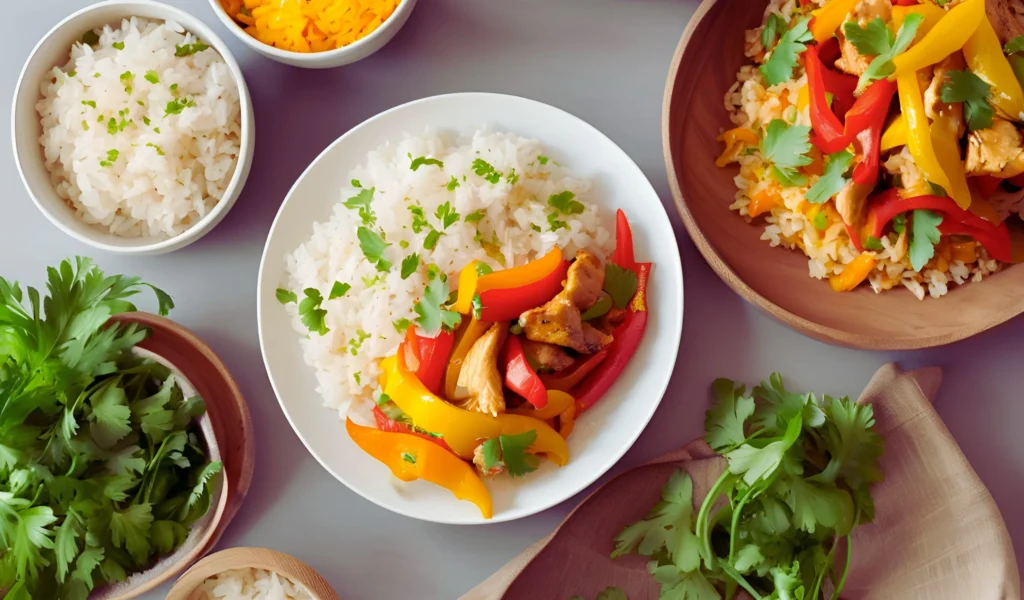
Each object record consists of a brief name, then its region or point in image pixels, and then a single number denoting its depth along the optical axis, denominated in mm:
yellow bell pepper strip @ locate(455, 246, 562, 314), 1064
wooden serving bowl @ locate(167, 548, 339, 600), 1070
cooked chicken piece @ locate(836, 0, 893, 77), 1058
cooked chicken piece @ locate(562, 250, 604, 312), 1060
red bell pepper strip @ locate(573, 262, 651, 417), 1082
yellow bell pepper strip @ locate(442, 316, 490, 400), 1076
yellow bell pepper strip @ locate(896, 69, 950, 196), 1043
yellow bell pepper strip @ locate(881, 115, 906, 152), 1059
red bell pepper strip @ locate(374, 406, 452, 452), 1074
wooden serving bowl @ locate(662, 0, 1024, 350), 1081
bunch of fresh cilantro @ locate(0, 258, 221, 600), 1063
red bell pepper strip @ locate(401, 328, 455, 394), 1068
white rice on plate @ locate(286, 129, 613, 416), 1082
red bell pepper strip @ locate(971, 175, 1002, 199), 1077
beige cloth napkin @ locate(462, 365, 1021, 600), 1074
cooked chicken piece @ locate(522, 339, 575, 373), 1067
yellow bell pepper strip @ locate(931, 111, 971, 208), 1047
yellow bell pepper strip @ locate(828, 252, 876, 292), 1088
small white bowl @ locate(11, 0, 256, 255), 1108
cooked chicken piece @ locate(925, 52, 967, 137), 1044
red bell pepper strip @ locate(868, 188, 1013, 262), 1061
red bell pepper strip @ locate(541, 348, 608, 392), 1078
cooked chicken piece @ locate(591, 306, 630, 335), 1088
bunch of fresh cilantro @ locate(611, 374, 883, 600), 1061
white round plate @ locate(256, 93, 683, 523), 1081
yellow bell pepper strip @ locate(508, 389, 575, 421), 1066
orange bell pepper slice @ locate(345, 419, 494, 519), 1067
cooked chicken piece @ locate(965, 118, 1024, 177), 1041
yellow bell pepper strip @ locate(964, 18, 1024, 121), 1042
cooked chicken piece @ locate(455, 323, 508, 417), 1052
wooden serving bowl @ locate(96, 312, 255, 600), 1113
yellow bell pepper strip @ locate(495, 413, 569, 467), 1062
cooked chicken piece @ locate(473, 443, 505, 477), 1062
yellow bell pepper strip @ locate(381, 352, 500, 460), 1058
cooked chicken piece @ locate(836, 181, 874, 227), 1066
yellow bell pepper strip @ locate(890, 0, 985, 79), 1037
